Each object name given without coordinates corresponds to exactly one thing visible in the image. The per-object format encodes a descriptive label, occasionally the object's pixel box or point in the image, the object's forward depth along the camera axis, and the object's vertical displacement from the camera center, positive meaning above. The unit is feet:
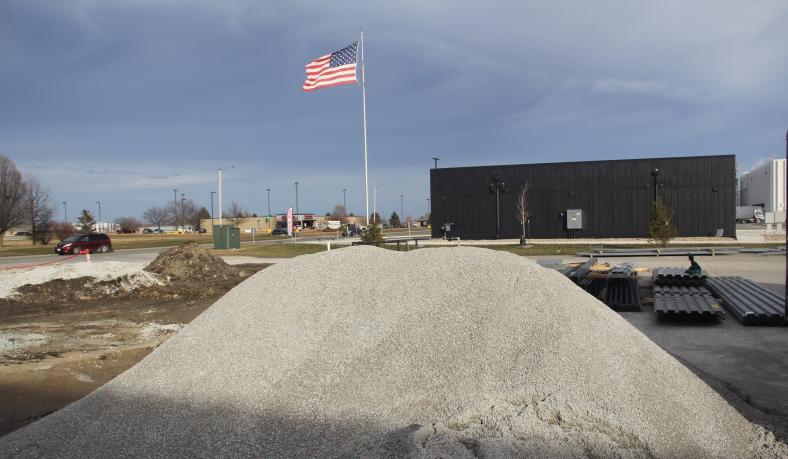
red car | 106.52 -4.35
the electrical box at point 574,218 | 114.83 -0.92
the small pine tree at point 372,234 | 82.17 -2.53
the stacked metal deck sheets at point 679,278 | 37.81 -4.94
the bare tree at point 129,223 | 350.13 -0.24
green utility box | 112.16 -3.49
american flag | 72.74 +21.29
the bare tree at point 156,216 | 389.80 +5.02
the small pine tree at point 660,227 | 85.51 -2.38
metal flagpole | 87.11 +19.58
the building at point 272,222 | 336.49 -1.19
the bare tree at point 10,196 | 147.23 +8.66
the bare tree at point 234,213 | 320.70 +4.94
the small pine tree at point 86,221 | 233.14 +1.26
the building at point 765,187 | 248.61 +13.99
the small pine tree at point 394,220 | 342.44 -1.42
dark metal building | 109.60 +4.22
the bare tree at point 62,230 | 167.73 -1.96
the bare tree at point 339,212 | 358.72 +4.94
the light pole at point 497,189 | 120.57 +6.30
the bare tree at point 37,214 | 156.24 +3.30
